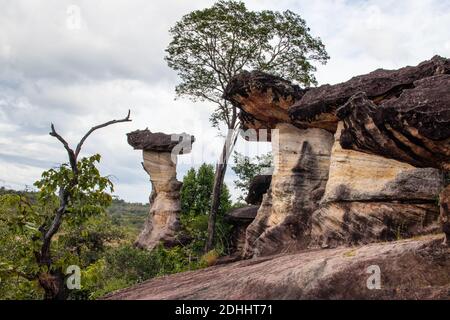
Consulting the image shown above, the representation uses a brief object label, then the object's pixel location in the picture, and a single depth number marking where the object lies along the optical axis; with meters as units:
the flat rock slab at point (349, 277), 7.84
